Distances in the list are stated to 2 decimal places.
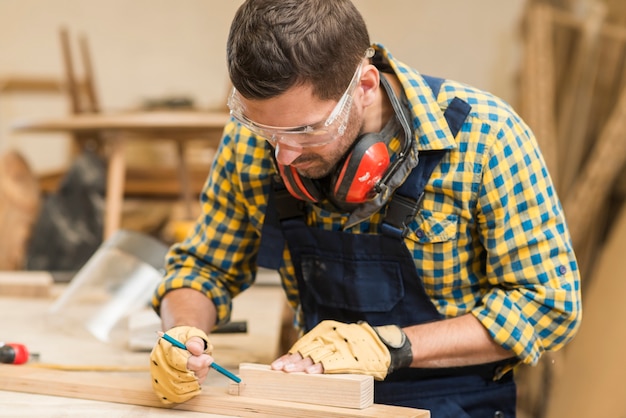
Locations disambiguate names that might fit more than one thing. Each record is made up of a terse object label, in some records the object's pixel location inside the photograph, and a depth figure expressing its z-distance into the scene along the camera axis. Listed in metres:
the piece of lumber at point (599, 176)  4.32
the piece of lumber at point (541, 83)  4.67
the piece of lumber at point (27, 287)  3.39
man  1.84
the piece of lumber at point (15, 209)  4.76
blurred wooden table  4.07
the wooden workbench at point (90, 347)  1.90
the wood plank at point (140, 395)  1.76
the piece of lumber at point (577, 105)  5.09
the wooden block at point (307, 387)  1.76
